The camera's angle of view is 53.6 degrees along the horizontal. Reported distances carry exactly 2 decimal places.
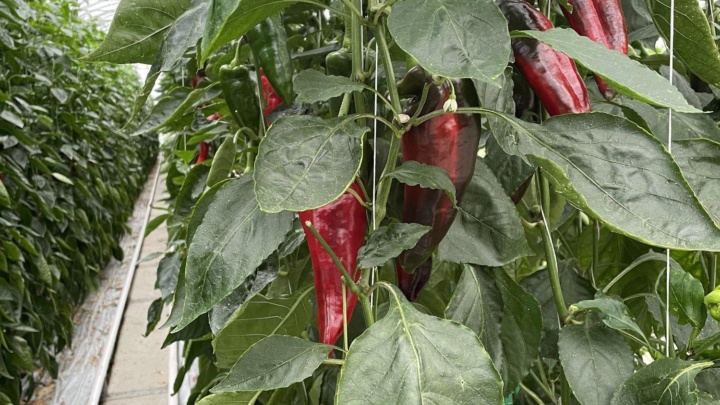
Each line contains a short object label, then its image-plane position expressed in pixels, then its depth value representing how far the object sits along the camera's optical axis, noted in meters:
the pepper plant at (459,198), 0.52
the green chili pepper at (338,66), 0.82
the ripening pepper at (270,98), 1.07
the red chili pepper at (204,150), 1.64
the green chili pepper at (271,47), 0.88
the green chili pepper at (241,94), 1.00
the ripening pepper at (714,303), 0.57
